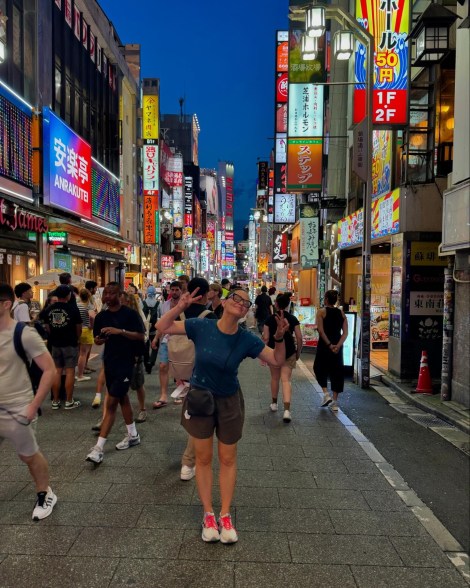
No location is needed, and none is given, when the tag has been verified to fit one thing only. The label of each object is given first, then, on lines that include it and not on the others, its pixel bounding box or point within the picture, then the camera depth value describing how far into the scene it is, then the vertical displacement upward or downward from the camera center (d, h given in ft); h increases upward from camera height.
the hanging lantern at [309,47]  34.78 +17.07
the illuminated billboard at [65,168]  58.70 +15.58
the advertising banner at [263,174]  152.76 +35.05
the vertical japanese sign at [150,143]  119.65 +35.72
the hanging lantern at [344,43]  33.30 +16.63
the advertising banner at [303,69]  60.44 +26.89
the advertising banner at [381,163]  40.75 +10.79
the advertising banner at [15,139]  48.73 +15.30
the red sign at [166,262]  166.44 +7.71
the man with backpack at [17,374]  12.31 -2.29
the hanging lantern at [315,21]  31.50 +17.16
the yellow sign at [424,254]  34.22 +2.29
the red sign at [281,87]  96.78 +39.36
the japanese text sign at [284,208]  100.69 +16.07
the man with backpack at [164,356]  25.09 -3.90
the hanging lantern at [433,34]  29.68 +16.20
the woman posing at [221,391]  11.98 -2.63
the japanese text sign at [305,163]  63.87 +16.11
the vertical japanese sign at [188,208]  219.53 +35.77
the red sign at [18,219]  46.08 +6.63
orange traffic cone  29.71 -5.63
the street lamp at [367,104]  31.63 +12.19
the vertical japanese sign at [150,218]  125.39 +17.12
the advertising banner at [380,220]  35.24 +5.69
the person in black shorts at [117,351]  17.39 -2.49
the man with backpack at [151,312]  34.01 -2.04
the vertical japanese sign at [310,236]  77.61 +7.93
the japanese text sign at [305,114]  65.26 +23.02
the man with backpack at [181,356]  19.51 -2.86
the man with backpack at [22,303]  25.34 -1.04
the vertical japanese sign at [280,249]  120.26 +9.19
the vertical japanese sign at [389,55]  34.53 +16.83
